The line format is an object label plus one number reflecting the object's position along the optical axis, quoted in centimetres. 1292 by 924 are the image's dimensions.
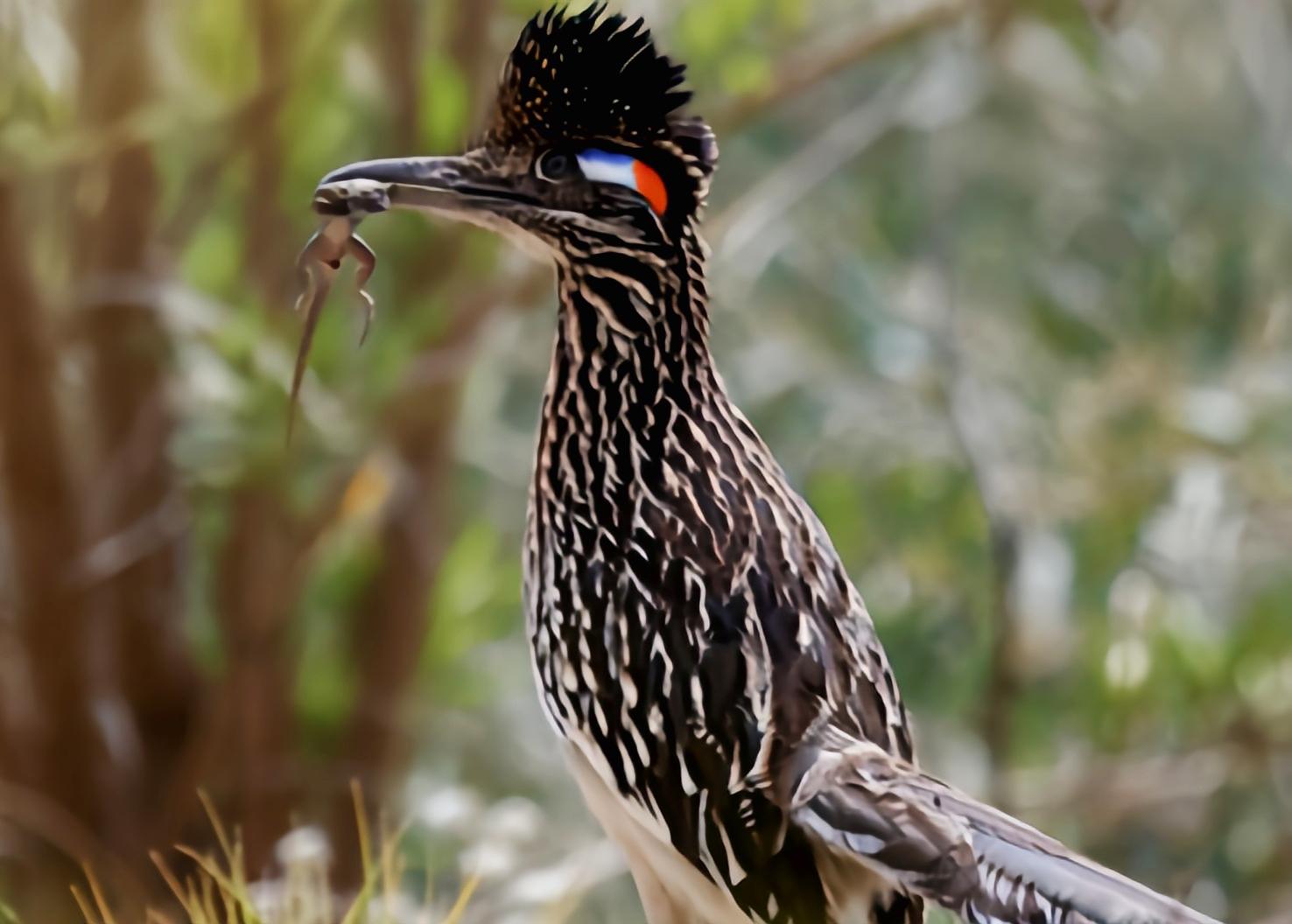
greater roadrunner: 535
